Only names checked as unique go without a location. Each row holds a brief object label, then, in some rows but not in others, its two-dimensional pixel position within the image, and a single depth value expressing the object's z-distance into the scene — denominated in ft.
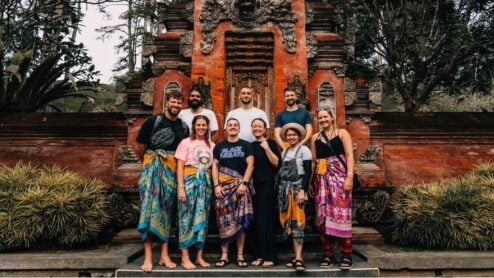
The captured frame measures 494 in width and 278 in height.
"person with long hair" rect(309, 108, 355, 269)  14.64
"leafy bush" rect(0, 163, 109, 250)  17.30
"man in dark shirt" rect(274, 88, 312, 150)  17.01
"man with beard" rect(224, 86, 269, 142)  17.38
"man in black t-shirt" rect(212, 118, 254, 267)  15.02
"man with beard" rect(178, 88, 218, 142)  16.46
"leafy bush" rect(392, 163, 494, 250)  17.57
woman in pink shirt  14.92
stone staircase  14.34
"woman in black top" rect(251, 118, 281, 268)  15.15
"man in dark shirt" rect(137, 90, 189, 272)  14.80
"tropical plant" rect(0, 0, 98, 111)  31.24
